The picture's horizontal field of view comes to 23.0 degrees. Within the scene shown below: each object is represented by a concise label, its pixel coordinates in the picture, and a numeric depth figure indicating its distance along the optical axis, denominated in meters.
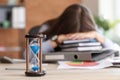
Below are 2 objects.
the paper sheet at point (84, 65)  1.27
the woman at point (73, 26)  1.92
